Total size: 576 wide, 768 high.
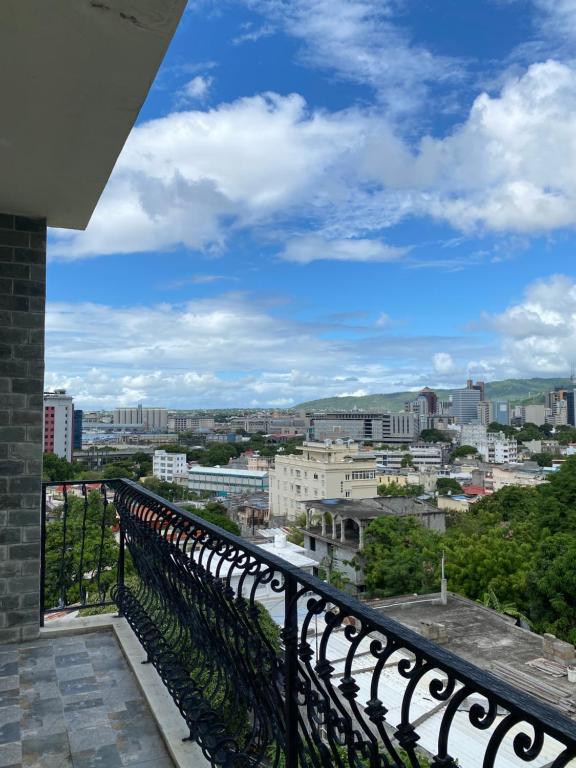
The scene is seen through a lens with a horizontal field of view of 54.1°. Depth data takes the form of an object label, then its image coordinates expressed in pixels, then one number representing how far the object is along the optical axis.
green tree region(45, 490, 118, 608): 9.44
